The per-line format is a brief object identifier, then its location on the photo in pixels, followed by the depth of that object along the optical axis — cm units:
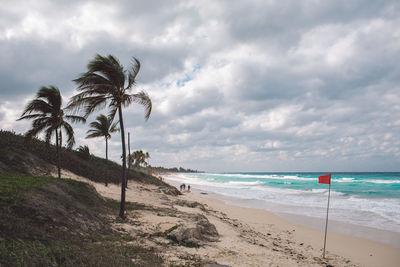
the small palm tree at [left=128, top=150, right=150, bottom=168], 4422
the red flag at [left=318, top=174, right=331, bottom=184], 1099
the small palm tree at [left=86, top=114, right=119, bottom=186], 2352
